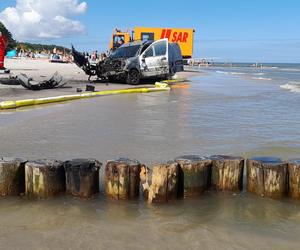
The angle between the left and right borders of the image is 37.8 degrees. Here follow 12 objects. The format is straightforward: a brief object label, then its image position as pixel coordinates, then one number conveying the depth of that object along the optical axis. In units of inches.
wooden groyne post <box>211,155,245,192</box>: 196.5
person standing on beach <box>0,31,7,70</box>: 807.1
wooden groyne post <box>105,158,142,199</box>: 184.7
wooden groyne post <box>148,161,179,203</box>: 184.1
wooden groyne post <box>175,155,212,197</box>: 190.5
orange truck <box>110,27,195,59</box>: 1331.2
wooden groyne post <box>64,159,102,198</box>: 188.9
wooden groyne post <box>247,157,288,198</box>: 189.8
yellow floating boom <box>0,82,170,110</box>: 464.8
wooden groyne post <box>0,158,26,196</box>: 190.2
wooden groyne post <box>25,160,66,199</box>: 187.0
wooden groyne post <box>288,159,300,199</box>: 190.9
